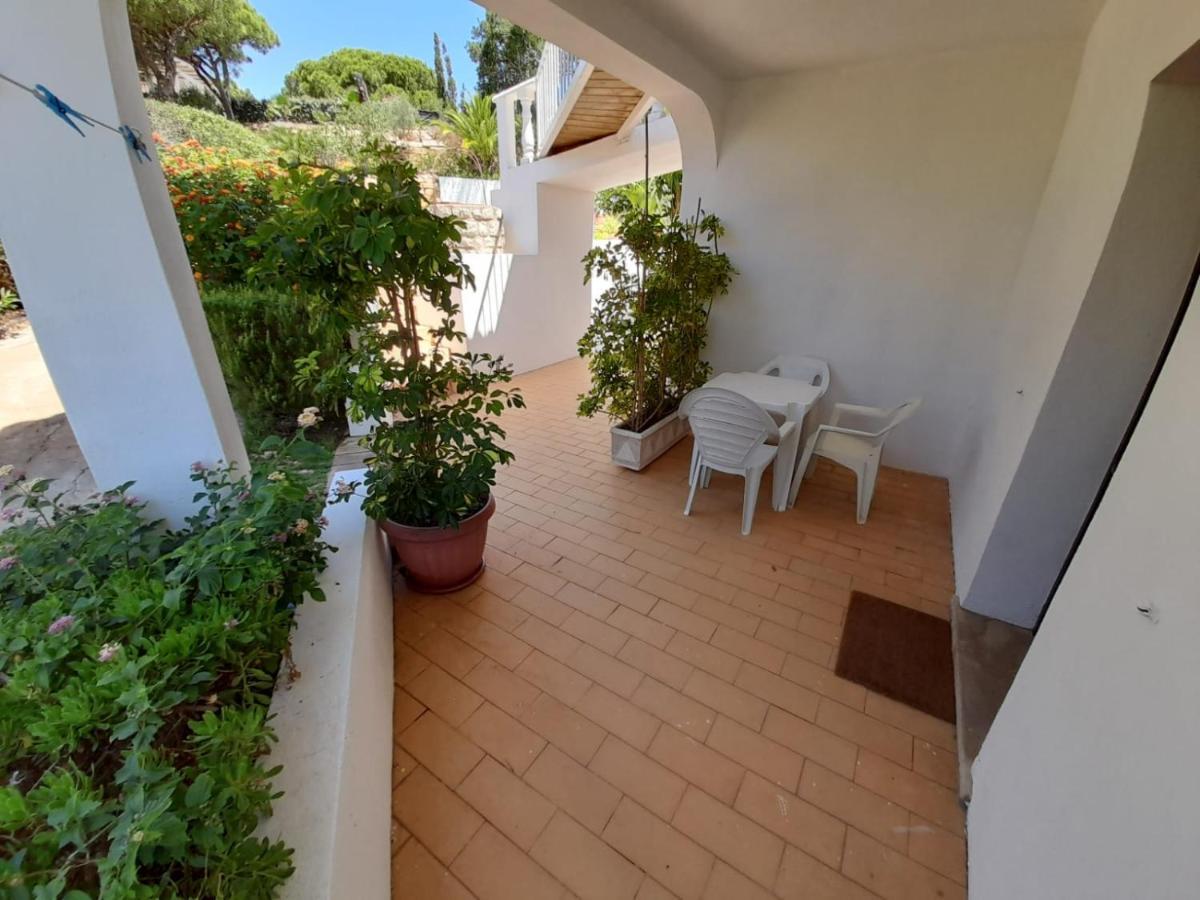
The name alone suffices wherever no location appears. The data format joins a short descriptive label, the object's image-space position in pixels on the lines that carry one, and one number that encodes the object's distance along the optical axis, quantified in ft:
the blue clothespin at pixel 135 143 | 3.85
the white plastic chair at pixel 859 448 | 9.26
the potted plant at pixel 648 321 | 11.03
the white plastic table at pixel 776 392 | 9.45
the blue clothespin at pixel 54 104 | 3.40
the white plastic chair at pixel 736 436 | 8.59
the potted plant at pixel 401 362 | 5.18
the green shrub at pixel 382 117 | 32.09
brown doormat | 6.14
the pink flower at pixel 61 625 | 3.16
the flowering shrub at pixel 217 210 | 9.56
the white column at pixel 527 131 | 19.99
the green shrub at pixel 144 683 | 2.32
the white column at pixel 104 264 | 3.59
